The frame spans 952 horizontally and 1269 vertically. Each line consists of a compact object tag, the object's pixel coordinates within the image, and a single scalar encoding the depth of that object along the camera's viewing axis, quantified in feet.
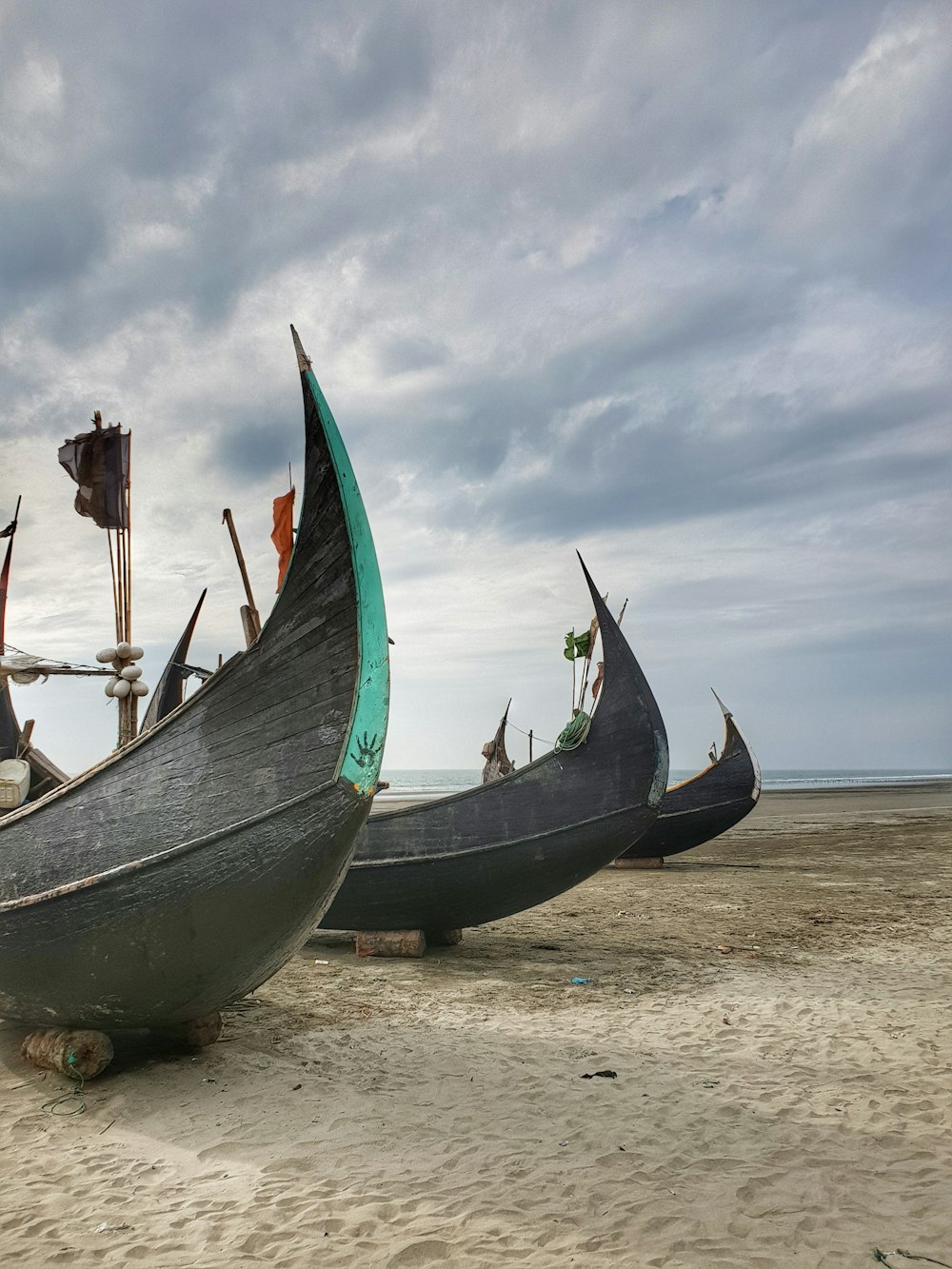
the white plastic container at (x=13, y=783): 22.66
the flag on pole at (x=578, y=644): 47.42
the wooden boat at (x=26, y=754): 28.25
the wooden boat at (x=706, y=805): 55.11
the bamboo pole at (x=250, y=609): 22.08
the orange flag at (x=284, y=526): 22.90
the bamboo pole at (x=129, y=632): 23.24
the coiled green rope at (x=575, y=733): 31.37
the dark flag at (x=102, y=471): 26.91
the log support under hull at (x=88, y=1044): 15.89
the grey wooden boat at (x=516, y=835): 27.45
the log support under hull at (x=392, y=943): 27.50
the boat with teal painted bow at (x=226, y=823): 15.08
